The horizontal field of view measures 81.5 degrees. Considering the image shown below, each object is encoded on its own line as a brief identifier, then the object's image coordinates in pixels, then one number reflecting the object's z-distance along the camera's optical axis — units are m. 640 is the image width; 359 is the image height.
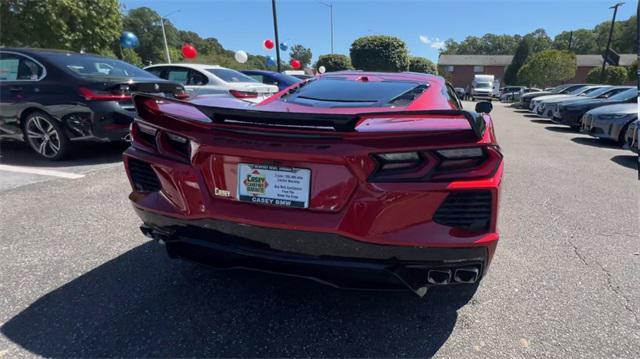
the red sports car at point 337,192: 1.56
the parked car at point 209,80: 7.52
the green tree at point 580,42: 91.62
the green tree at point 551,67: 36.81
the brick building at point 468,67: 79.79
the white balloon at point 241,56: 20.84
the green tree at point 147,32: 80.00
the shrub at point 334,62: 47.97
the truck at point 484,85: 35.00
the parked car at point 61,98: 4.80
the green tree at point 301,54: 113.51
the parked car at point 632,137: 6.86
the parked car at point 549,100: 13.48
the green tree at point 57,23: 15.88
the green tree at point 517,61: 64.81
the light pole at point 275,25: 16.39
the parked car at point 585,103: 10.02
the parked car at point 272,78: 11.48
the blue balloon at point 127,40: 20.84
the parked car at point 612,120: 7.80
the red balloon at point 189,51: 20.28
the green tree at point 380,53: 50.72
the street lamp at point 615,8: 32.59
